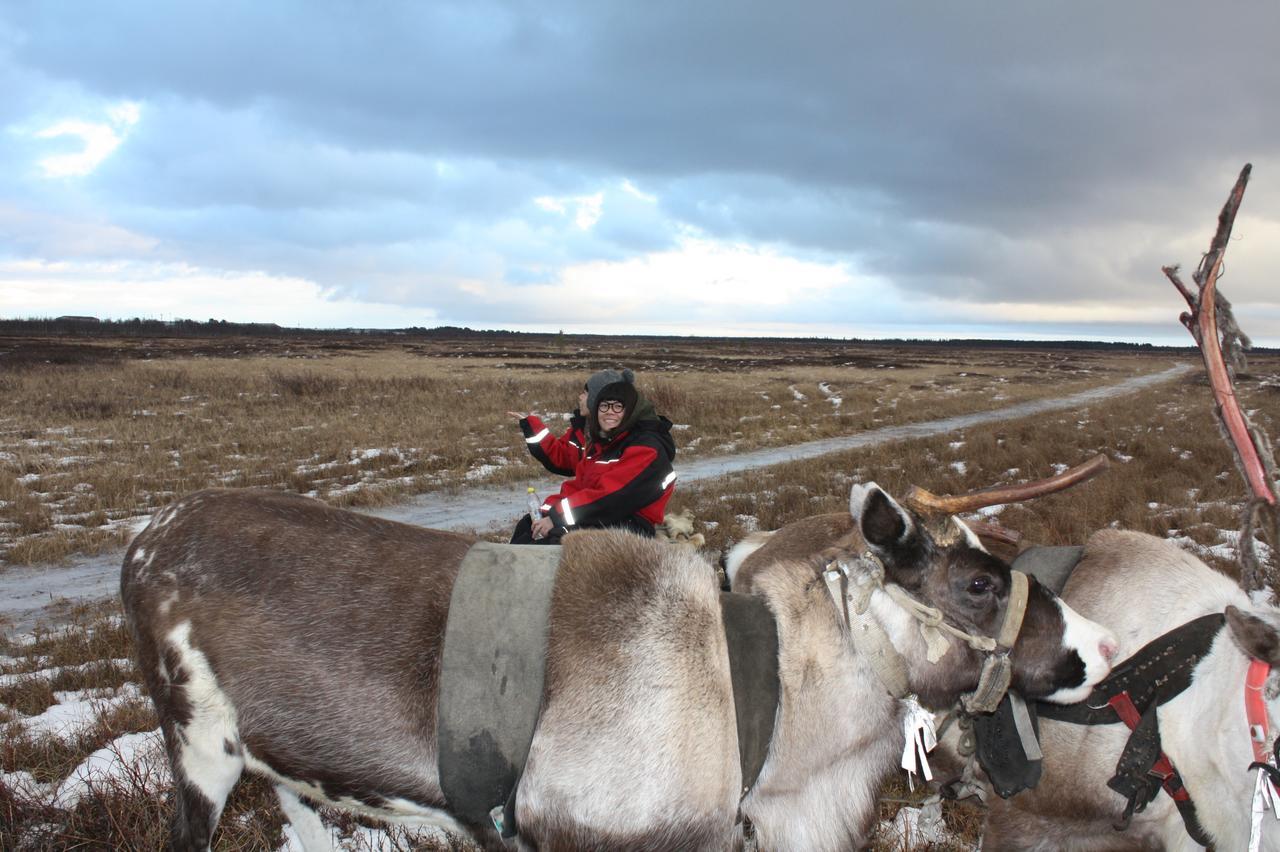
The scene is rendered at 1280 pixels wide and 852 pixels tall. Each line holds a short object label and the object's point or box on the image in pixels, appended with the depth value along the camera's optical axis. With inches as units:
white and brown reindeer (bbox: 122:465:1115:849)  98.8
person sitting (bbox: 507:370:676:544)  207.6
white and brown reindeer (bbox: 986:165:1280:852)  101.1
